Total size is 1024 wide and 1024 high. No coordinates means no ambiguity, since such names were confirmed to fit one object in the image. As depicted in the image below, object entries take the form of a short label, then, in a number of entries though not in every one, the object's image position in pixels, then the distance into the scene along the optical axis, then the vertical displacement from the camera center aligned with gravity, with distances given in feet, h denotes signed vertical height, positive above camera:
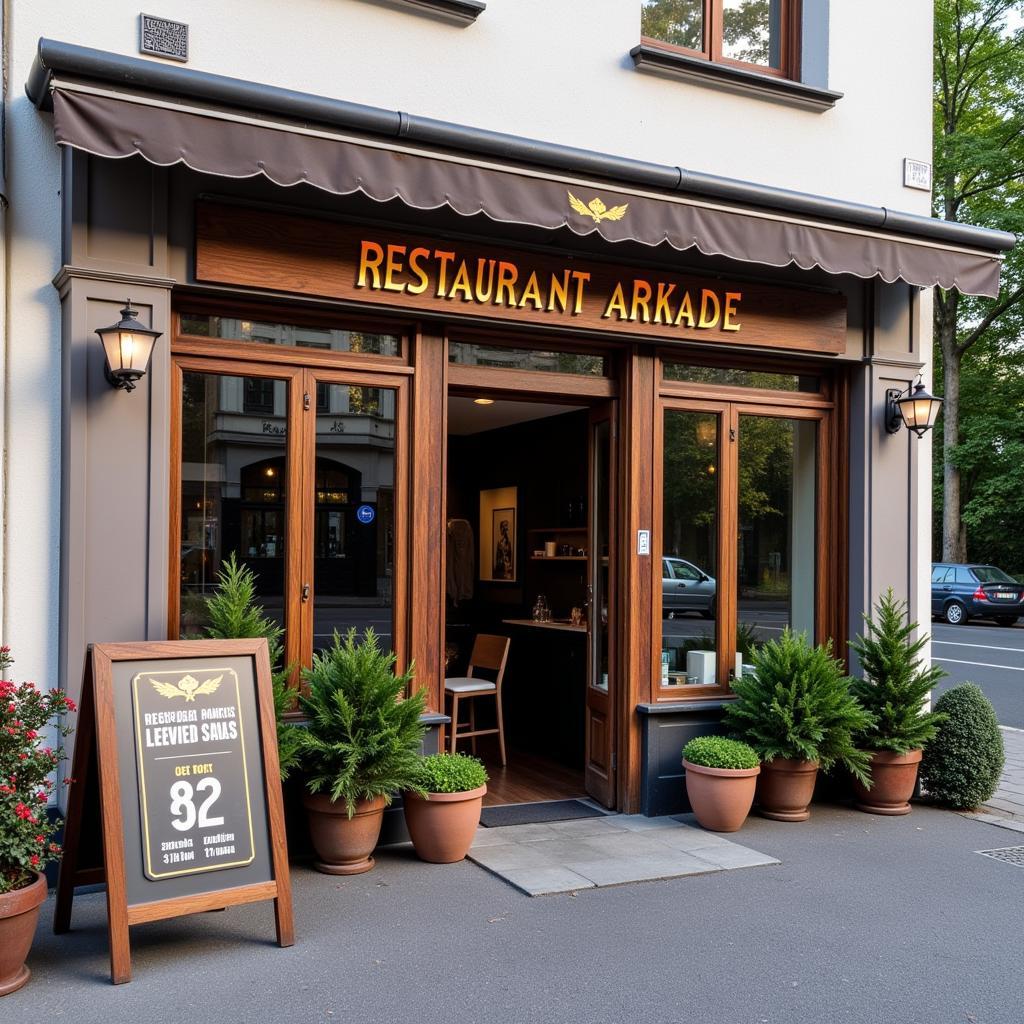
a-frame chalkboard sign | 14.06 -3.71
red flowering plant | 13.37 -3.44
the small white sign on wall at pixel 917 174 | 26.00 +9.04
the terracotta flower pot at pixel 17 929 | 13.08 -5.20
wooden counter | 29.34 -2.92
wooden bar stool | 26.68 -4.15
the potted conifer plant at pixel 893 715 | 22.74 -4.13
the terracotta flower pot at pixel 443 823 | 18.65 -5.39
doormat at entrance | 22.17 -6.32
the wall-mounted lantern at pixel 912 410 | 24.06 +2.84
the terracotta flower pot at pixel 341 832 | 17.83 -5.34
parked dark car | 80.12 -5.14
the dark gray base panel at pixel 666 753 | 22.58 -4.95
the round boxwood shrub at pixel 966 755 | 23.44 -5.15
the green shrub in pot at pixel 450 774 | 18.52 -4.48
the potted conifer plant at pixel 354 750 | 17.53 -3.81
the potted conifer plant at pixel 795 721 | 21.48 -4.07
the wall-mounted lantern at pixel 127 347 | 16.49 +2.91
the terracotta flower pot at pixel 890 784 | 22.81 -5.69
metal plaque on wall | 17.92 +8.59
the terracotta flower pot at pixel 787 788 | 21.95 -5.59
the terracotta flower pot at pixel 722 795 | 20.99 -5.47
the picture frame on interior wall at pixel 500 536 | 37.22 -0.27
